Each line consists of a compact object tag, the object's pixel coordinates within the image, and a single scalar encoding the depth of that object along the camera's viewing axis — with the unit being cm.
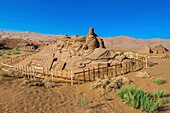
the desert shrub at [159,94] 590
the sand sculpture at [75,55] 1198
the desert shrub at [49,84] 793
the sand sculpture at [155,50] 2581
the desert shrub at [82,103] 547
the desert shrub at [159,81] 741
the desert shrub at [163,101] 558
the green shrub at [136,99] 508
